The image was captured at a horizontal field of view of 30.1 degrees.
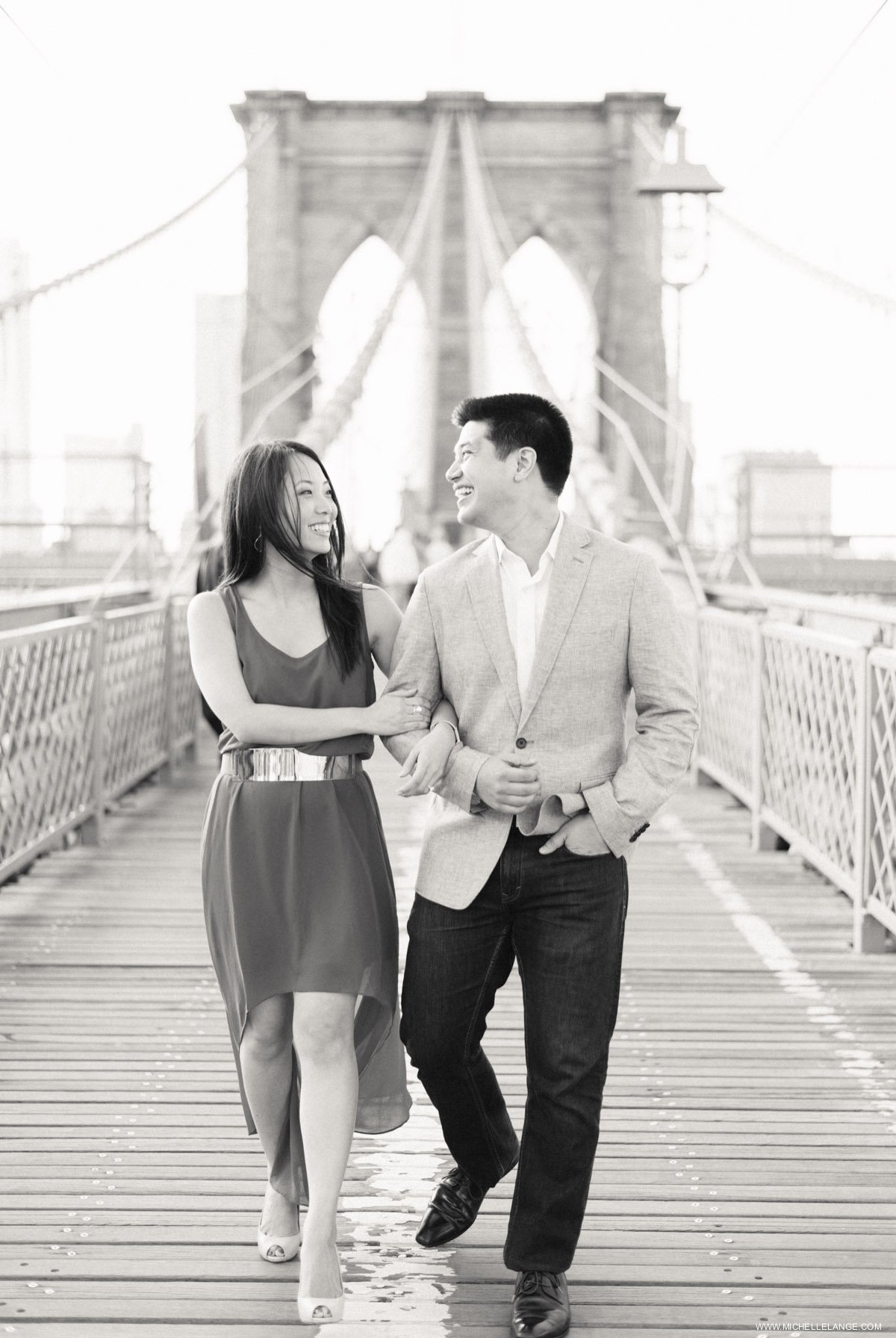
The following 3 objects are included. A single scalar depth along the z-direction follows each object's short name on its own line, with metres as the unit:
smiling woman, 2.10
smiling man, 2.06
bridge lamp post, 8.11
